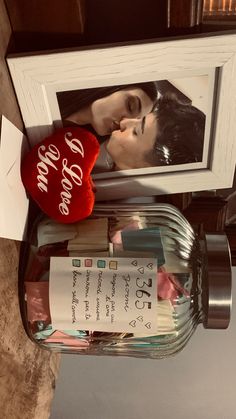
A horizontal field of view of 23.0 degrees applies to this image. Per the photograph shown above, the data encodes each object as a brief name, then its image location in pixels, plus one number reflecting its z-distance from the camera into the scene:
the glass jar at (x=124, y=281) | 0.57
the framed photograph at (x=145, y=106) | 0.55
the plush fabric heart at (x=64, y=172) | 0.59
